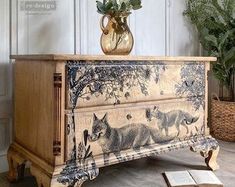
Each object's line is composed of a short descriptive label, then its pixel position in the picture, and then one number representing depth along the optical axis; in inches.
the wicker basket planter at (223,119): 98.1
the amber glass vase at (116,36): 65.0
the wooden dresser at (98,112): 50.6
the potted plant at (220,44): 97.6
